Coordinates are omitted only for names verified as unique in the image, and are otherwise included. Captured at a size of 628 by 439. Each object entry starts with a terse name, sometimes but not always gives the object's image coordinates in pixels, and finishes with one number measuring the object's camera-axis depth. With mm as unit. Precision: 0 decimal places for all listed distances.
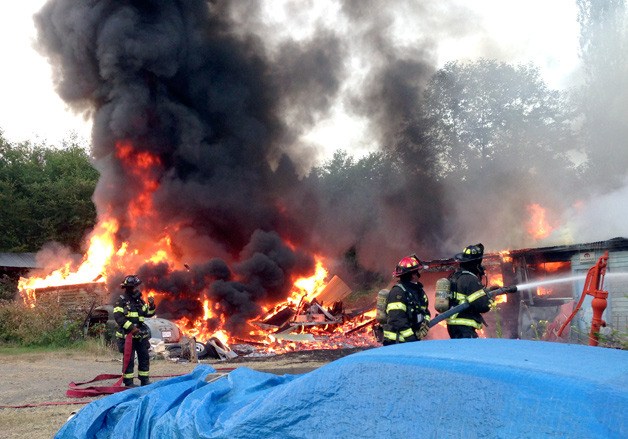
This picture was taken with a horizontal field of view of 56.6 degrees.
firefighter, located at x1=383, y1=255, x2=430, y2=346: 5898
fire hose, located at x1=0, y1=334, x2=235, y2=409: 8070
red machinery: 6246
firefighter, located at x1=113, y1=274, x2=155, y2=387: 9148
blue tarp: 2002
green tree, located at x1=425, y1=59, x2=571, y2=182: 26984
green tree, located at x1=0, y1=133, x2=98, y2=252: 32969
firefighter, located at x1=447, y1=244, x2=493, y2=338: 6004
